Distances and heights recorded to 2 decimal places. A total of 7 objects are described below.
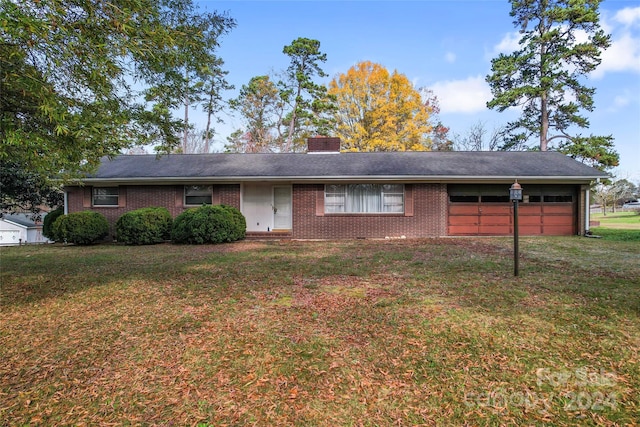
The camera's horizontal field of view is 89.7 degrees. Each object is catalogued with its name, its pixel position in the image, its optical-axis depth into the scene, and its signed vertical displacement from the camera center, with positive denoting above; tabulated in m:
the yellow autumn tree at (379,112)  24.30 +7.45
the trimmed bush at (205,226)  10.99 -0.54
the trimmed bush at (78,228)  11.33 -0.59
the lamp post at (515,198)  5.62 +0.18
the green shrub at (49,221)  12.48 -0.38
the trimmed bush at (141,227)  11.18 -0.57
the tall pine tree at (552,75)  19.09 +8.60
